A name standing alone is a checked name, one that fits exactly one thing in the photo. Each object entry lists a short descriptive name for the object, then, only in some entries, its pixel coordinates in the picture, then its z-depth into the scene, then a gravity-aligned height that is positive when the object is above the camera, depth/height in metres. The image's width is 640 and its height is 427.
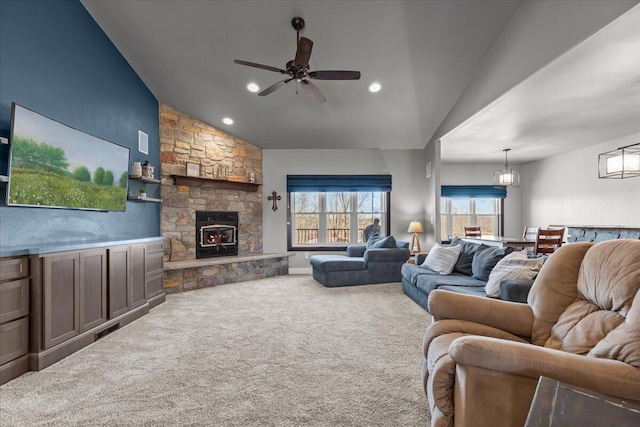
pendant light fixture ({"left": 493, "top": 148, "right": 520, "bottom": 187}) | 6.27 +0.73
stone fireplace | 5.50 +0.54
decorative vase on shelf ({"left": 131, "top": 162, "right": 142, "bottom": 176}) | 4.55 +0.64
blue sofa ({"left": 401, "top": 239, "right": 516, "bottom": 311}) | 3.56 -0.70
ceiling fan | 3.38 +1.53
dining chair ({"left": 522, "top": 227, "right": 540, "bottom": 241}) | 6.23 -0.29
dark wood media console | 2.43 -0.70
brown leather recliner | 1.25 -0.53
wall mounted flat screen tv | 2.73 +0.48
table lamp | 6.64 -0.27
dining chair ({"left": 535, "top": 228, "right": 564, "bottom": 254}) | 4.80 -0.32
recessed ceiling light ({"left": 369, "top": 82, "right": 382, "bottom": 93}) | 4.97 +1.91
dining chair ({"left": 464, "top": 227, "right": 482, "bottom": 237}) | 7.06 -0.30
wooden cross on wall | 6.97 +0.39
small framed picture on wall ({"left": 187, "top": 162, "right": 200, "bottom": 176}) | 5.71 +0.82
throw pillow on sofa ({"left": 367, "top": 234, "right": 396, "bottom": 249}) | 5.82 -0.43
